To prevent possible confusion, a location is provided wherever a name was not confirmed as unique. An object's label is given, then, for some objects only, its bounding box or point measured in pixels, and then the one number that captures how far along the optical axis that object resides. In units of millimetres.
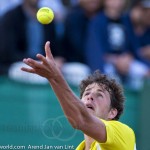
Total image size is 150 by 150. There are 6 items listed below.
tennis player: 8555
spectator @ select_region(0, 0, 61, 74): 16812
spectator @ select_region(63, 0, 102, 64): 17562
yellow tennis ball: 9406
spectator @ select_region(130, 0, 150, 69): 18469
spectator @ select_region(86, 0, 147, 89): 17219
